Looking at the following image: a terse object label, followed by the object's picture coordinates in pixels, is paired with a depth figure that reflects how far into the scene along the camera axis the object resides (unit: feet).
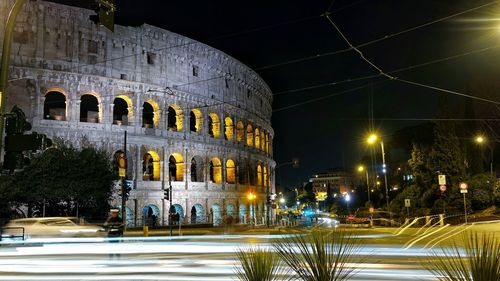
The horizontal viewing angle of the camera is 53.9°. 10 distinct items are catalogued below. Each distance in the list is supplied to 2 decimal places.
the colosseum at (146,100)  124.06
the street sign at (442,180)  97.91
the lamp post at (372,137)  105.31
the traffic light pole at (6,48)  26.51
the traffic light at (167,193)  99.14
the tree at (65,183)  103.65
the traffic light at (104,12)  30.83
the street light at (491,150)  165.43
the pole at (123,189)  89.68
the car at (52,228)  65.31
